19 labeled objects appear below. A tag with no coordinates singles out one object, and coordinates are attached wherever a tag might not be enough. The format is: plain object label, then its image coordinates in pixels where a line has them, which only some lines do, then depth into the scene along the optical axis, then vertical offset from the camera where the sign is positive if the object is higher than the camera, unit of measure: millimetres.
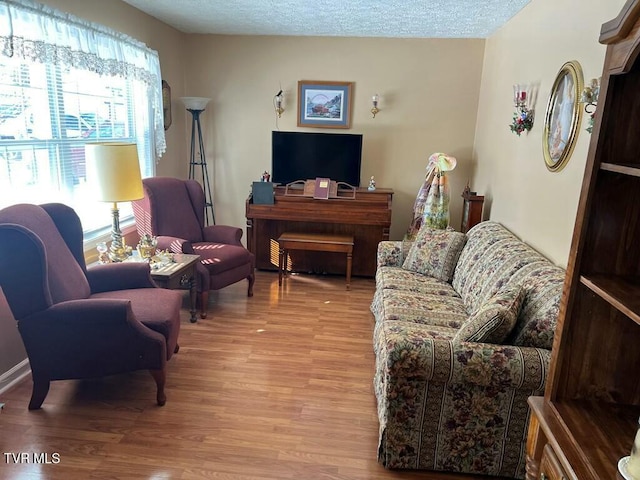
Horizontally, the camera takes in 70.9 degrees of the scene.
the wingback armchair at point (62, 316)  2102 -887
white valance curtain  2430 +571
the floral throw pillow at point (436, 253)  3334 -769
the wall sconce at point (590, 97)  2076 +273
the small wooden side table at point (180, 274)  2871 -876
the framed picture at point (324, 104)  4641 +418
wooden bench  4227 -927
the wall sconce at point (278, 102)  4656 +415
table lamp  2688 -209
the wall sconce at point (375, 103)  4578 +438
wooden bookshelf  1057 -398
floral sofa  1810 -951
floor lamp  4677 -212
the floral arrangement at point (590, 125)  2107 +145
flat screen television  4543 -115
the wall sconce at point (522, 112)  2984 +268
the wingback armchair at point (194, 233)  3525 -783
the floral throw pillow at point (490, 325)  1884 -717
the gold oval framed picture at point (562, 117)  2319 +203
